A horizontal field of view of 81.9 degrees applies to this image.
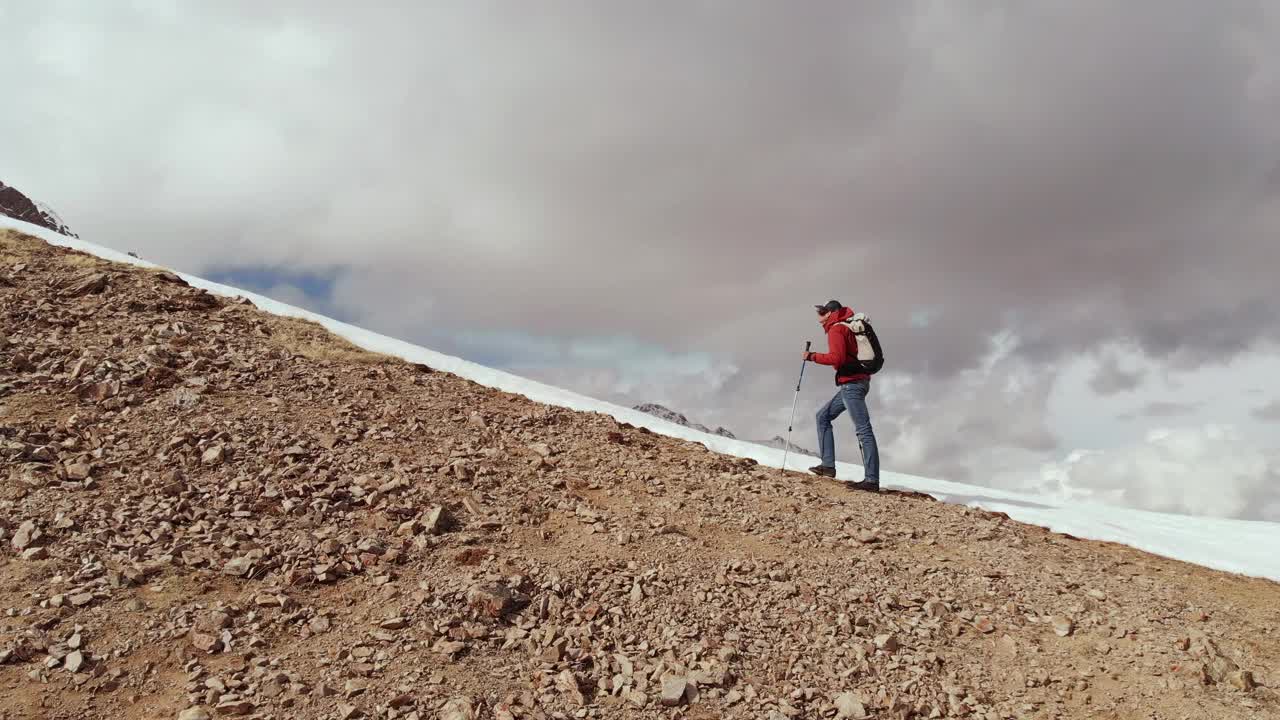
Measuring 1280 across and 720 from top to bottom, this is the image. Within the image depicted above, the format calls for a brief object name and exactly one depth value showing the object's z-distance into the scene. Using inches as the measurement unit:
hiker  458.6
